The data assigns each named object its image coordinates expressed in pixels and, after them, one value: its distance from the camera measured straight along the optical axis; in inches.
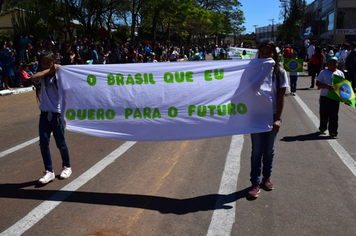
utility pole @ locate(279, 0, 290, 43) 3054.6
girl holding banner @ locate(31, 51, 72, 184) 195.3
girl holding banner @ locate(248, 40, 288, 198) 178.2
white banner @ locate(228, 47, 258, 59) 826.9
